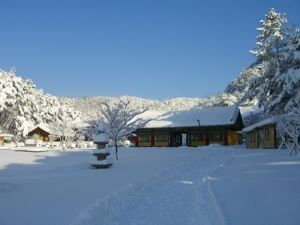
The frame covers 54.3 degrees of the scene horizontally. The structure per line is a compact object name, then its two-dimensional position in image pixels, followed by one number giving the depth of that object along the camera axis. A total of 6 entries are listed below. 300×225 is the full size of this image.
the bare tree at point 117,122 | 18.56
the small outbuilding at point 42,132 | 50.74
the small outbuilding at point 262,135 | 25.37
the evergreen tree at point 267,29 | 33.98
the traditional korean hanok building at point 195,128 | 36.69
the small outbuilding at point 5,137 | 43.18
